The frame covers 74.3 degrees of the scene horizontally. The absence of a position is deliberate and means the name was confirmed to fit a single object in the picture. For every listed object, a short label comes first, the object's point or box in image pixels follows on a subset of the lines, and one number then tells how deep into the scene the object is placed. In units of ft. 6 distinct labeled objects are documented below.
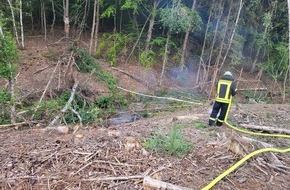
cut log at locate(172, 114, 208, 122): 17.46
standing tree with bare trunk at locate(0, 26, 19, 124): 18.71
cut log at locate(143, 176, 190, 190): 7.73
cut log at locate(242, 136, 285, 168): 9.82
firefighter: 15.87
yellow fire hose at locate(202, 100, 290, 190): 8.22
